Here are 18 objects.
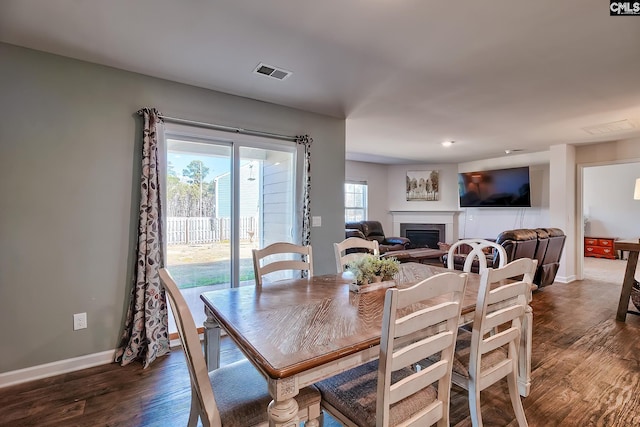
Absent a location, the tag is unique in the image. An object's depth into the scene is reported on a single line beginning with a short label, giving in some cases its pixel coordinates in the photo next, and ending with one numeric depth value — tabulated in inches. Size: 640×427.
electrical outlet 96.0
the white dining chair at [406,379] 44.0
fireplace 308.0
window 299.0
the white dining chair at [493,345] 57.8
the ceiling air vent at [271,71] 100.3
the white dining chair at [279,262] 84.3
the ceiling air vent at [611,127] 160.5
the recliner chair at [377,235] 269.1
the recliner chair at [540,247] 156.4
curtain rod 111.1
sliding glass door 116.9
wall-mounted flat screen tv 251.1
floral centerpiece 74.2
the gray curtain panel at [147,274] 101.0
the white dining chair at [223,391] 44.4
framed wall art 310.2
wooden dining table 42.4
